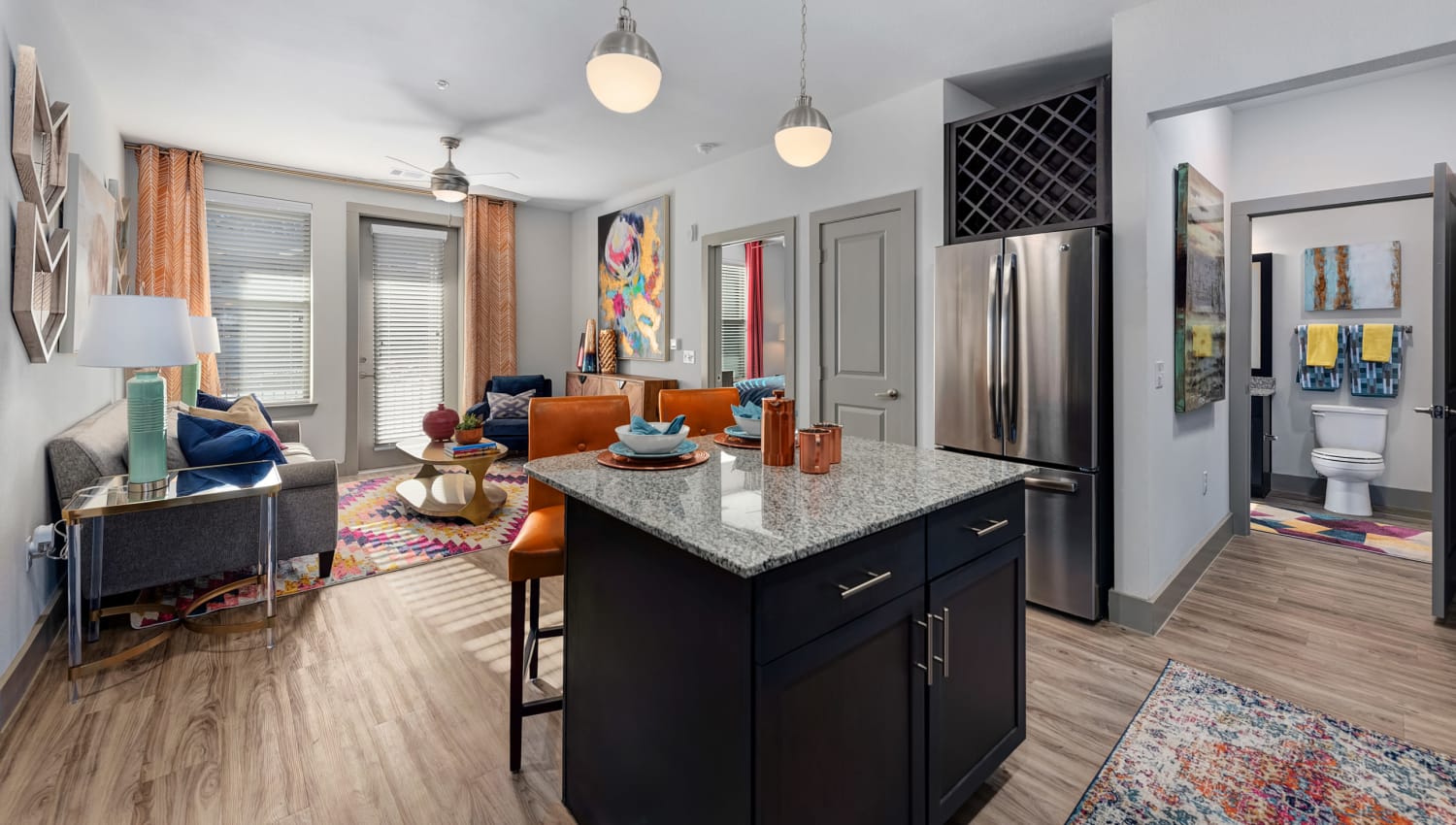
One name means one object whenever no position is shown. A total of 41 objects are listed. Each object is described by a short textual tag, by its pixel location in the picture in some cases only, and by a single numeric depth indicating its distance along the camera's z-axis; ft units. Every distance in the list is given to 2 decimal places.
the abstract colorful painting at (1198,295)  9.41
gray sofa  8.22
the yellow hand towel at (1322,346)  14.61
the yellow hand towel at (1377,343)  13.92
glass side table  6.79
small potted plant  13.52
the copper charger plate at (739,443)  6.54
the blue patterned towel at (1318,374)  14.64
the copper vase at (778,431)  5.41
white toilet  13.66
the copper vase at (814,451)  5.09
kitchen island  3.41
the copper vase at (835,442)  5.28
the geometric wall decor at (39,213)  7.04
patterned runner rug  11.74
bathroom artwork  13.97
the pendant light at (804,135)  6.81
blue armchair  18.67
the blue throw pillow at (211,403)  14.20
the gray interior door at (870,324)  11.68
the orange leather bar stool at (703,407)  8.11
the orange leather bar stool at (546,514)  5.59
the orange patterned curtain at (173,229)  15.02
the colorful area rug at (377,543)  9.79
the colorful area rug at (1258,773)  5.32
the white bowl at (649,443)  5.41
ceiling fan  14.01
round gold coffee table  13.16
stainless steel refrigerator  8.71
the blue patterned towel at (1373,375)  13.93
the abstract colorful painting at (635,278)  18.21
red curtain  20.03
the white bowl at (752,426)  6.61
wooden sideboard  17.35
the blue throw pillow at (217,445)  9.14
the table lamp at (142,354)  7.40
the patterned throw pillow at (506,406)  19.33
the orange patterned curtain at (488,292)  19.94
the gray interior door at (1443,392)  8.31
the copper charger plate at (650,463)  5.37
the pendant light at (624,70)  5.50
